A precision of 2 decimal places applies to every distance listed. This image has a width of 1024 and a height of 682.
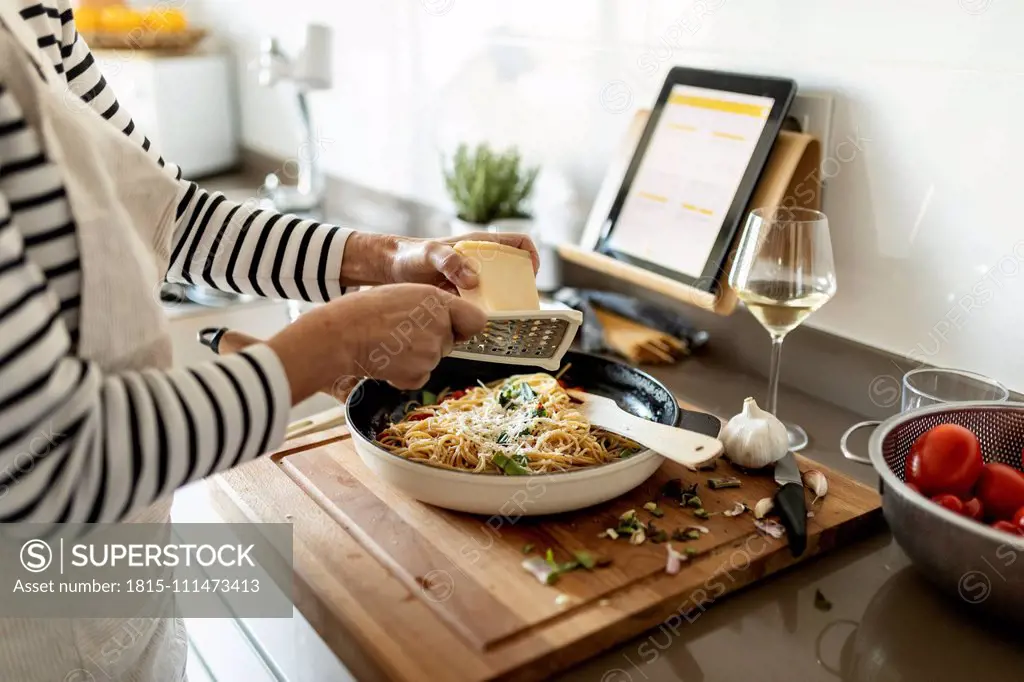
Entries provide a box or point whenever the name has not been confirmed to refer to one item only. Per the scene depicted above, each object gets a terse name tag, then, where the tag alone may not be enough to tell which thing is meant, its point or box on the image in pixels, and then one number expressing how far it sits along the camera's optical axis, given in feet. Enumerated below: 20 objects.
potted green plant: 5.20
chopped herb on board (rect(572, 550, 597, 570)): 2.75
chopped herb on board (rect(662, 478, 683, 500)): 3.14
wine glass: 3.48
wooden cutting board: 2.47
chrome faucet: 6.43
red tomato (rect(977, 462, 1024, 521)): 2.75
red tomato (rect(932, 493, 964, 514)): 2.69
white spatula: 2.93
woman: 1.95
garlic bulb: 3.23
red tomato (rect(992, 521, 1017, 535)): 2.61
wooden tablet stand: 3.95
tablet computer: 4.05
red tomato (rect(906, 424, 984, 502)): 2.77
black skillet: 3.42
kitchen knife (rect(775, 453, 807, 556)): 2.89
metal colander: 2.45
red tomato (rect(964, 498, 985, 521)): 2.73
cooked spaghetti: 3.12
